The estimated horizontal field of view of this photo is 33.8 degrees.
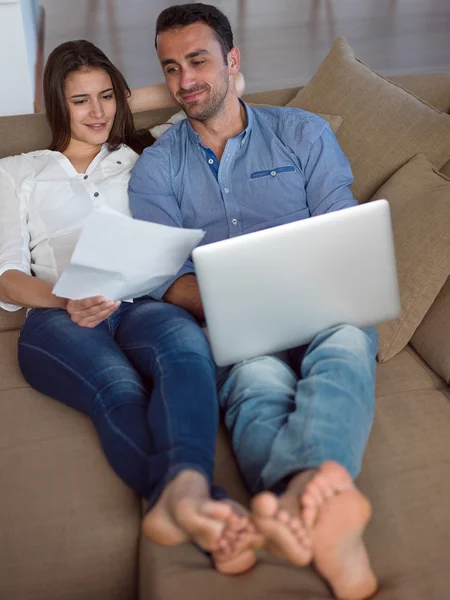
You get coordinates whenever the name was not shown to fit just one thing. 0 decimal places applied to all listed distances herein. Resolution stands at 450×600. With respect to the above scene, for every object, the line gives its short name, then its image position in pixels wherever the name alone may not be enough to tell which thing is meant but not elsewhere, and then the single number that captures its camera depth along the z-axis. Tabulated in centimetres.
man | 115
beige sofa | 116
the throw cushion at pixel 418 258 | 167
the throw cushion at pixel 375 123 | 194
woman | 116
